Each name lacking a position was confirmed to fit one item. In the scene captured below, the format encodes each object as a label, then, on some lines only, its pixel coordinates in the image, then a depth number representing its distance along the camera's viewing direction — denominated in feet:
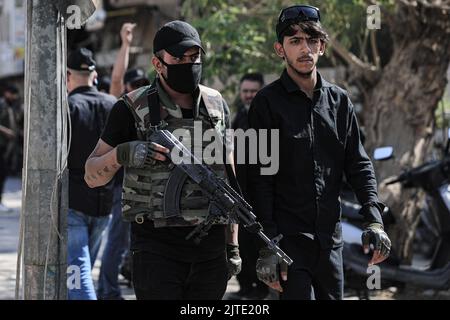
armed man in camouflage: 26.55
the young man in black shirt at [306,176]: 28.35
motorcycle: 47.98
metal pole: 27.81
